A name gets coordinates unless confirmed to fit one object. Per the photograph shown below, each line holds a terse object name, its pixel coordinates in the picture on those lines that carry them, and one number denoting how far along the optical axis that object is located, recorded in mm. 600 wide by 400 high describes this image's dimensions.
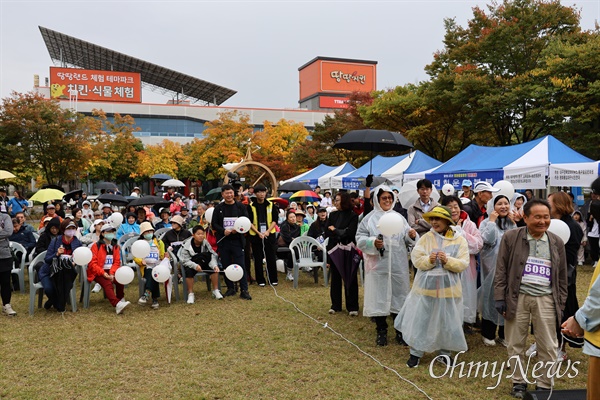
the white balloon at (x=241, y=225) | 7348
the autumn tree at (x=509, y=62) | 16188
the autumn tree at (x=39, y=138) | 22391
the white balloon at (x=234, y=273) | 7254
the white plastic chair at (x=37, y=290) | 6397
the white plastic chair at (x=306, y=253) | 8391
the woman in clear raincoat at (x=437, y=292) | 4188
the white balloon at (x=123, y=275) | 6555
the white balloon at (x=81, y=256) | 6336
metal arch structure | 16386
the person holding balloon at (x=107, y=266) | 6688
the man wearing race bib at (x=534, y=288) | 3639
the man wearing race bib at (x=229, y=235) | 7508
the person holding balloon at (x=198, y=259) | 7398
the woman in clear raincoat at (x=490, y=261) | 4875
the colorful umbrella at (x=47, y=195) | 10588
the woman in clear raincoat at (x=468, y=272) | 4984
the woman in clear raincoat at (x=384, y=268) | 5035
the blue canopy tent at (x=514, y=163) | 10414
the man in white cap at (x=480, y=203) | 5832
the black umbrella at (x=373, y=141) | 6648
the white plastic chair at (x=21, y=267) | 7793
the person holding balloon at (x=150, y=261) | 7035
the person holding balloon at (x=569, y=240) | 4297
